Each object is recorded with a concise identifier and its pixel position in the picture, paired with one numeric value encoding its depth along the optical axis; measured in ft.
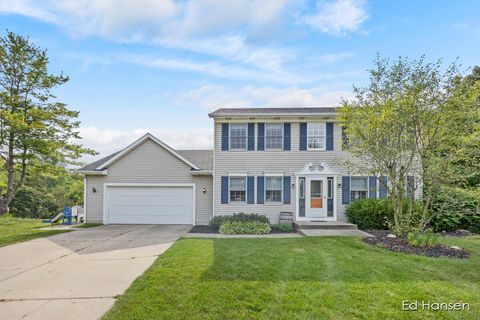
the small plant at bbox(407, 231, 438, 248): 26.63
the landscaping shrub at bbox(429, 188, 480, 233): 38.29
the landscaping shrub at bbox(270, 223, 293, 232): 40.04
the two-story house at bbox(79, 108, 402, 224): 44.75
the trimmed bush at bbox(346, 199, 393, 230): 40.11
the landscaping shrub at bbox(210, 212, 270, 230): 41.06
